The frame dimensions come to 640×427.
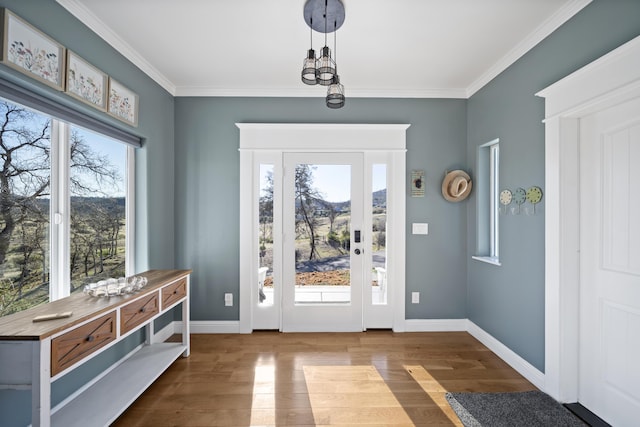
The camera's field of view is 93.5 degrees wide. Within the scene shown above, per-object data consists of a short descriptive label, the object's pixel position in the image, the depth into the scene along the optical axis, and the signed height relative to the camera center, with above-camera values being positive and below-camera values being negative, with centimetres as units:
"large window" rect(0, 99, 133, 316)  167 +6
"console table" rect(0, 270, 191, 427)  128 -66
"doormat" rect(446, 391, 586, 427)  186 -126
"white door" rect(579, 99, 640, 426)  170 -28
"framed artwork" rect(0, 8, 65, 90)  151 +90
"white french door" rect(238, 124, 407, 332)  325 -23
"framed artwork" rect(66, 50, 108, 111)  189 +90
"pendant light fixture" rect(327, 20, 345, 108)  194 +79
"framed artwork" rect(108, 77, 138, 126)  228 +91
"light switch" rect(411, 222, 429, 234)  327 -12
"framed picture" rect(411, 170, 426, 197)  326 +37
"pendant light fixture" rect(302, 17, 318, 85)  170 +83
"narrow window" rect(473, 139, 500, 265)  305 +15
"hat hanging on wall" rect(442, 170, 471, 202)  314 +34
